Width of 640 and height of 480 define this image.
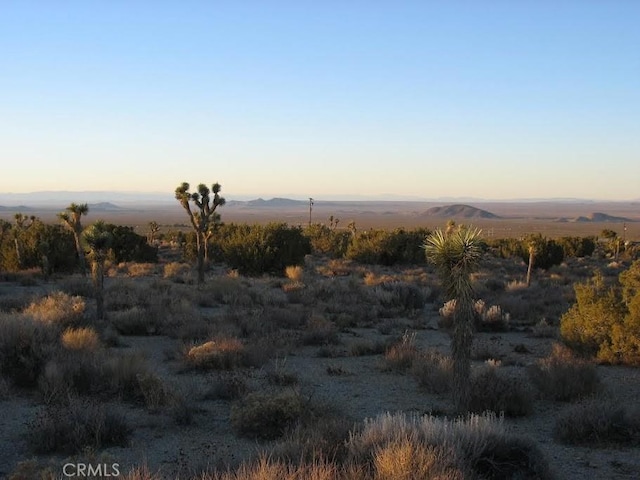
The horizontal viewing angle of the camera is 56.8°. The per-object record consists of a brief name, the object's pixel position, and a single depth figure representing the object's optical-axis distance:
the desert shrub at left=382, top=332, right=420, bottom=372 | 12.53
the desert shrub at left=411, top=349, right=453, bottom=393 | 10.72
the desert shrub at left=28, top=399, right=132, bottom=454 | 7.38
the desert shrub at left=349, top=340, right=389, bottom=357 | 14.07
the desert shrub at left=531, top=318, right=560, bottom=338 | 16.44
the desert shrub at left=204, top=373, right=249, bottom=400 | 10.11
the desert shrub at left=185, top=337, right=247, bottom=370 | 12.03
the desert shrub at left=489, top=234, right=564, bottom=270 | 39.75
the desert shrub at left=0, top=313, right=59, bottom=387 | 10.55
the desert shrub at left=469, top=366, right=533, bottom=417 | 9.30
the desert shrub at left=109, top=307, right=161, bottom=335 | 15.89
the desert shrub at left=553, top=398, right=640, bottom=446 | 8.00
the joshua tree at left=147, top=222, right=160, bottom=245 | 62.86
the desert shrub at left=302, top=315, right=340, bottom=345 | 15.02
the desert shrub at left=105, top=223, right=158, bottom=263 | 42.16
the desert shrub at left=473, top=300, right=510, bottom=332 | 17.67
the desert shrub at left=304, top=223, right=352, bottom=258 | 52.69
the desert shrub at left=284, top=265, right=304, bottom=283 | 29.71
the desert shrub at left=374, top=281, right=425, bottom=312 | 21.53
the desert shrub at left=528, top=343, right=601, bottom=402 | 10.20
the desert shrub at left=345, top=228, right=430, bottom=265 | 44.03
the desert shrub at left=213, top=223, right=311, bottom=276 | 32.84
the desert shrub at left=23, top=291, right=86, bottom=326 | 14.80
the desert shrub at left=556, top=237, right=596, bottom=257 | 56.19
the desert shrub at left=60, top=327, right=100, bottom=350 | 12.32
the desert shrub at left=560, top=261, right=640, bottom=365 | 12.52
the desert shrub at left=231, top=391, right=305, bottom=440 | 8.18
